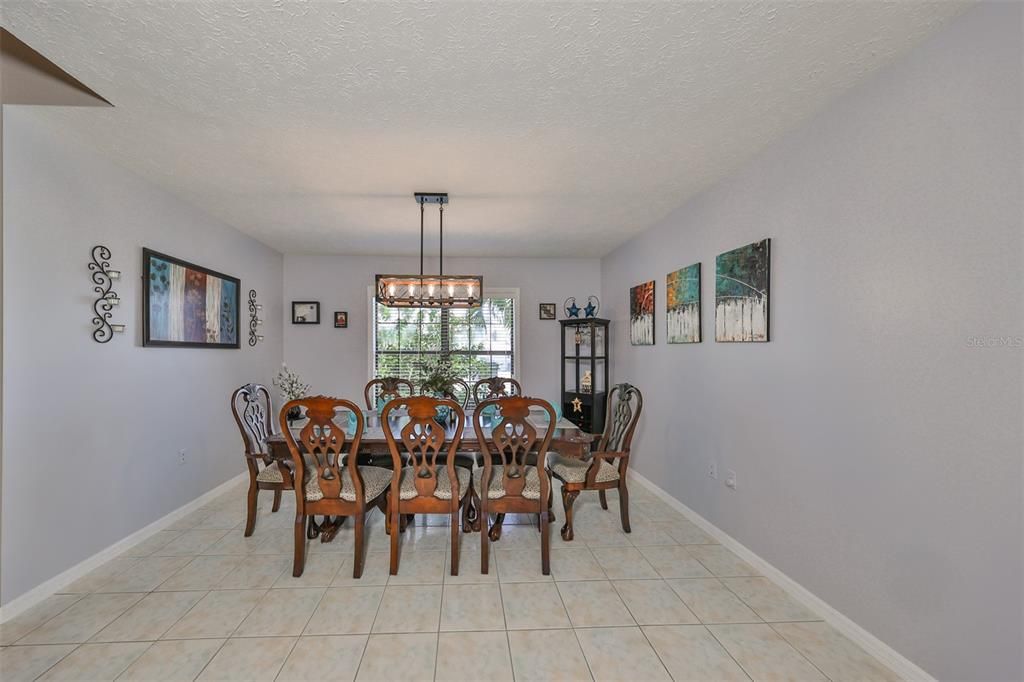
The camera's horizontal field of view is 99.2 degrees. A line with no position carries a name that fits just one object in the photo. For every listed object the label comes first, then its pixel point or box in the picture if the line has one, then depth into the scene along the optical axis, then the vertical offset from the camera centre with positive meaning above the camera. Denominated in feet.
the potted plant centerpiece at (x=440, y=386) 10.65 -1.11
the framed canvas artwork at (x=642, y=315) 13.39 +0.86
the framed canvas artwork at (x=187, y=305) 9.89 +0.89
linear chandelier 10.77 +1.26
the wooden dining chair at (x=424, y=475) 7.82 -2.58
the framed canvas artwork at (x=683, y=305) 10.66 +0.94
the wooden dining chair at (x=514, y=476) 8.07 -2.63
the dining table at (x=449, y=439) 8.69 -2.00
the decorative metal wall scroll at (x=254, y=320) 14.60 +0.67
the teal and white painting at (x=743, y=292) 8.26 +1.01
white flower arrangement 14.80 -1.60
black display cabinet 16.24 -1.22
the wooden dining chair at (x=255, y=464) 9.42 -2.71
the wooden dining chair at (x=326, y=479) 7.81 -2.64
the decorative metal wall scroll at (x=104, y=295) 8.46 +0.88
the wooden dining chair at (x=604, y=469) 9.59 -2.95
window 17.78 +0.08
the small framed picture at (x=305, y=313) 17.30 +1.08
